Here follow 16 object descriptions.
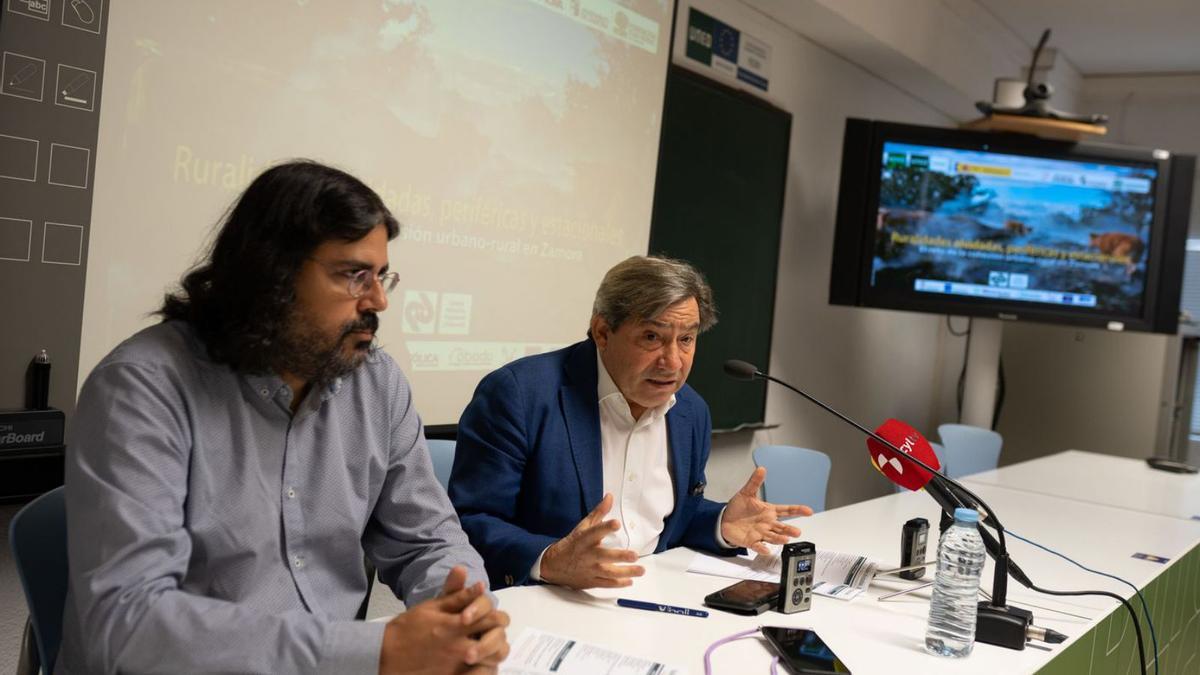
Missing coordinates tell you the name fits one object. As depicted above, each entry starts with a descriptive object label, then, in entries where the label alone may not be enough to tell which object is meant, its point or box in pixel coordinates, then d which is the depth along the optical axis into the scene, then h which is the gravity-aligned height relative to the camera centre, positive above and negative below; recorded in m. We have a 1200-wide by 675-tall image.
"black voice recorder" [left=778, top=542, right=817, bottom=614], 1.80 -0.45
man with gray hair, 2.14 -0.29
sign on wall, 4.38 +1.24
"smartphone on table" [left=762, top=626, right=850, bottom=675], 1.49 -0.49
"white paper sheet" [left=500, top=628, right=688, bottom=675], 1.41 -0.50
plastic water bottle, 1.67 -0.42
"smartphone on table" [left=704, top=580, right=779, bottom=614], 1.77 -0.49
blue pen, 1.74 -0.50
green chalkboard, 4.33 +0.51
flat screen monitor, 5.21 +0.64
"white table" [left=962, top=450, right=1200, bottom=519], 3.55 -0.48
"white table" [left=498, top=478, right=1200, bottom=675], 1.59 -0.51
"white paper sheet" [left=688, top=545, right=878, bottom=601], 2.00 -0.50
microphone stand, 1.75 -0.42
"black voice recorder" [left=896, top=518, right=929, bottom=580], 2.13 -0.43
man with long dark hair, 1.22 -0.29
